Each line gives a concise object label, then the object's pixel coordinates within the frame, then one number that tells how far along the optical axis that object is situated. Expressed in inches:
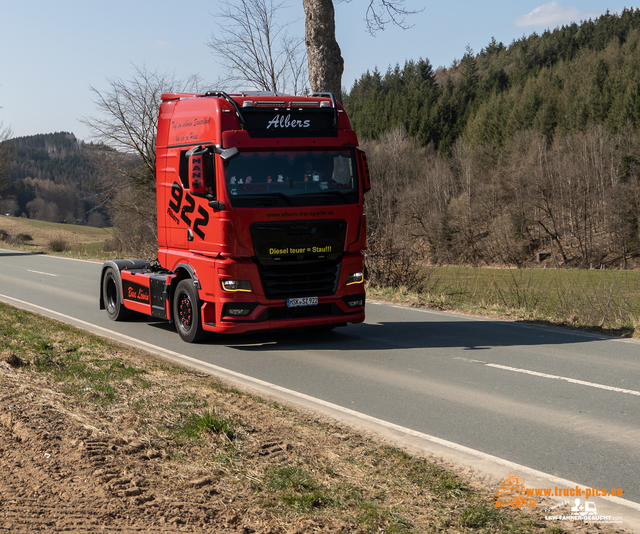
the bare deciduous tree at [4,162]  1964.8
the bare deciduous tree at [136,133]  1058.7
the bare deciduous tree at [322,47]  647.1
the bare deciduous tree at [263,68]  1033.5
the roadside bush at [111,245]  1701.0
